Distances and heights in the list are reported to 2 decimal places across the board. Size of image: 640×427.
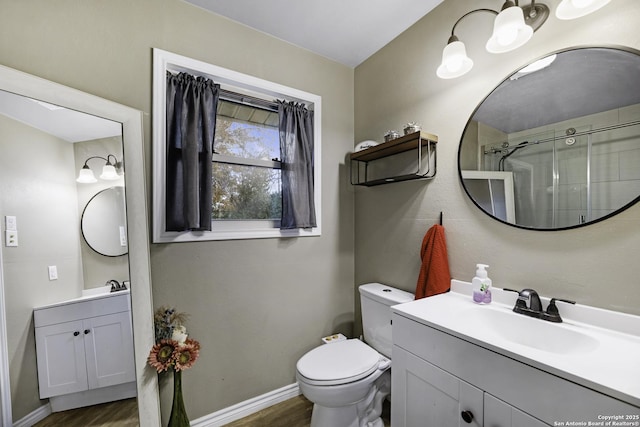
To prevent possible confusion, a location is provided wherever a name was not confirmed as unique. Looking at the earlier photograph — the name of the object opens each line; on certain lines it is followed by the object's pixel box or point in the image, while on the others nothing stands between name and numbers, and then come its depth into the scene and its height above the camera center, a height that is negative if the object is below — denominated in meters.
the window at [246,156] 1.56 +0.36
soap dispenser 1.16 -0.40
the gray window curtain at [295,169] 1.73 +0.27
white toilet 1.25 -0.88
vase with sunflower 1.25 -0.73
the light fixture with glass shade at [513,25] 0.88 +0.68
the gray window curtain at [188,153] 1.39 +0.33
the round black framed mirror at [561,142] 0.89 +0.24
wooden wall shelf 1.42 +0.36
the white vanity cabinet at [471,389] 0.64 -0.59
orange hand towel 1.34 -0.35
